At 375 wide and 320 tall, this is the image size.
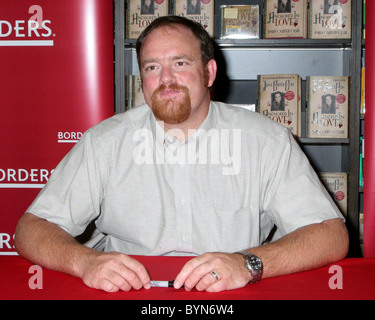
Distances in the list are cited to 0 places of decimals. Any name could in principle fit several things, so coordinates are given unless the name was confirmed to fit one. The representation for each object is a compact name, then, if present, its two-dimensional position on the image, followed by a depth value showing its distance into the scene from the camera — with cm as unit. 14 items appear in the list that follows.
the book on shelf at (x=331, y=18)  239
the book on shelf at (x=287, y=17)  242
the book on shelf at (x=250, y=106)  252
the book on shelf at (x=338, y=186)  251
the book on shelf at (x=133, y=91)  246
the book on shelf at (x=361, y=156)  249
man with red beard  126
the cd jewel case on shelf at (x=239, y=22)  246
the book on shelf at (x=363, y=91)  243
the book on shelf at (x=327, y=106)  243
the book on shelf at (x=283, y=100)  245
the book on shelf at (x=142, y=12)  243
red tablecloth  82
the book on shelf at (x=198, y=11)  241
